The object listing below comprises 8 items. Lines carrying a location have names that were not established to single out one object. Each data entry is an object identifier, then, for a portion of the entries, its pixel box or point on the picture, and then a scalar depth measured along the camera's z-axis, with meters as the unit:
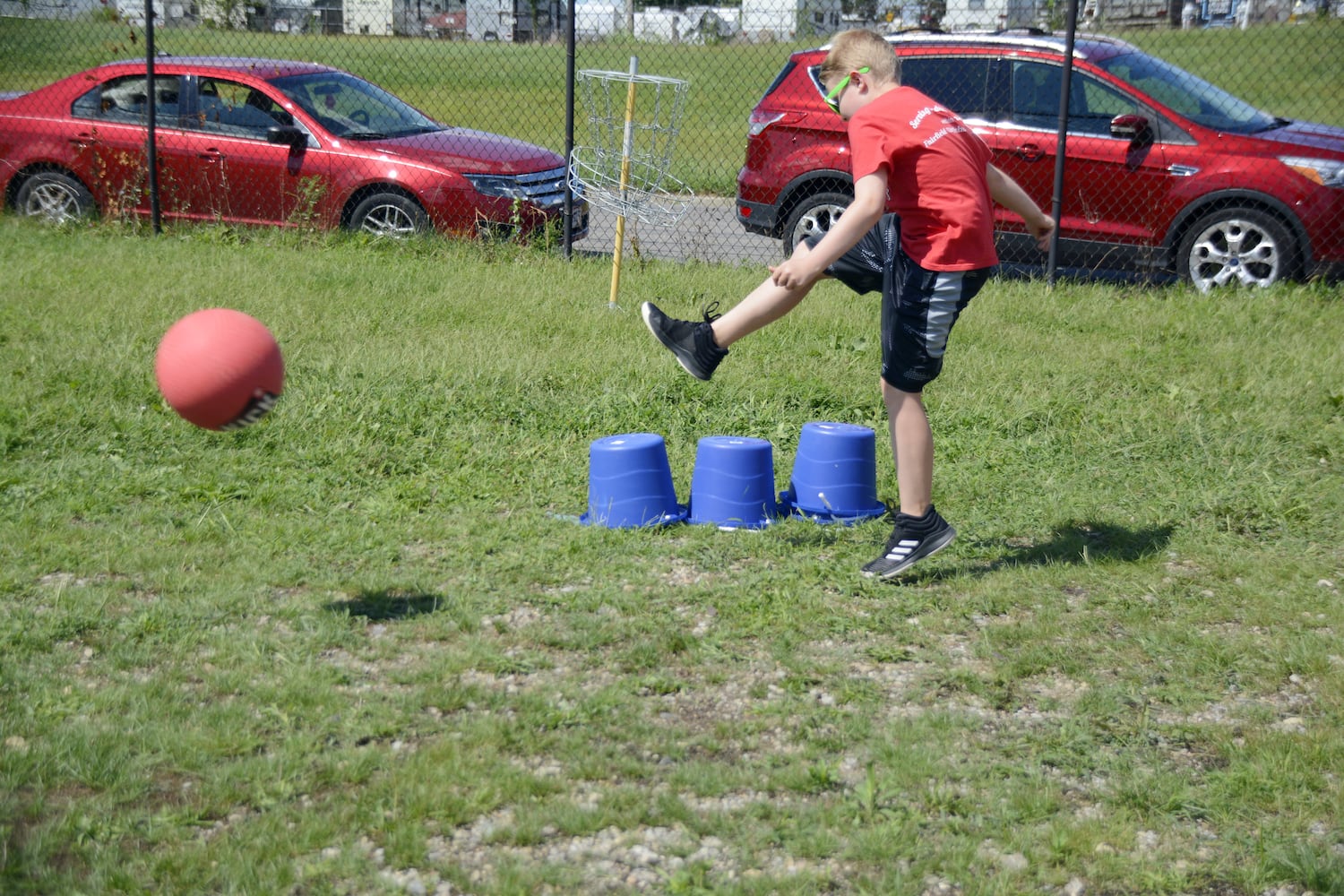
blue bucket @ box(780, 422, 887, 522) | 5.21
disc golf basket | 7.81
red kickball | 3.96
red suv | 8.95
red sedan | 10.00
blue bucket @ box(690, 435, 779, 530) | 5.12
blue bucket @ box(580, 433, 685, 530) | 5.07
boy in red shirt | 4.27
